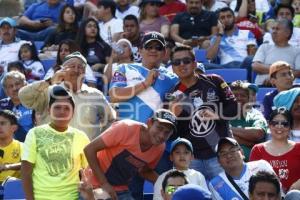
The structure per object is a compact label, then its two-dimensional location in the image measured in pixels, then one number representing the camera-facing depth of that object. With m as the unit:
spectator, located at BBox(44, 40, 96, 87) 11.09
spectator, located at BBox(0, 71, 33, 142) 10.30
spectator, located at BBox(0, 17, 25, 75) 12.55
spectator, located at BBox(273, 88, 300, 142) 8.57
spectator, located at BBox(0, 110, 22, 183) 8.72
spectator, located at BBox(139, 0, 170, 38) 12.90
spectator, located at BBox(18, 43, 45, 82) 11.81
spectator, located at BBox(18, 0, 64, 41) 13.76
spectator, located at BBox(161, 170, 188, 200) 7.59
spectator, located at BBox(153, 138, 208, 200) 7.76
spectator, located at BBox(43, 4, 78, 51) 12.63
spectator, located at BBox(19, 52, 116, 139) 8.23
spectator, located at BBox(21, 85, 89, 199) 7.44
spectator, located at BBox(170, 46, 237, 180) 8.05
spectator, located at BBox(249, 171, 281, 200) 6.15
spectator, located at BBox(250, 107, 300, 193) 7.95
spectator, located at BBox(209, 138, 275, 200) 7.41
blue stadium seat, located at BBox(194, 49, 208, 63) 12.20
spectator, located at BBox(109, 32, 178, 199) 8.38
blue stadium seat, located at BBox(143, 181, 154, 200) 8.45
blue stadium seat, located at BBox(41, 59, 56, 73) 12.20
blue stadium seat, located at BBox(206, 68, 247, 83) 11.16
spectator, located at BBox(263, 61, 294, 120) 9.48
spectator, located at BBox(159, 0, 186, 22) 13.64
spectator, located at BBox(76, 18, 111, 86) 11.98
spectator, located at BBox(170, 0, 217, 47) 12.55
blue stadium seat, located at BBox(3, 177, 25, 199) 7.99
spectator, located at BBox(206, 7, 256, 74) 12.17
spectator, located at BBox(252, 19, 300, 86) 11.26
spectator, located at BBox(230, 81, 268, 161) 8.84
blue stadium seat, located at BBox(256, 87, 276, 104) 10.48
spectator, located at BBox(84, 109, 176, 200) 7.36
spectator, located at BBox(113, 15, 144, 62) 12.14
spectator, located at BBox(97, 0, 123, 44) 12.92
